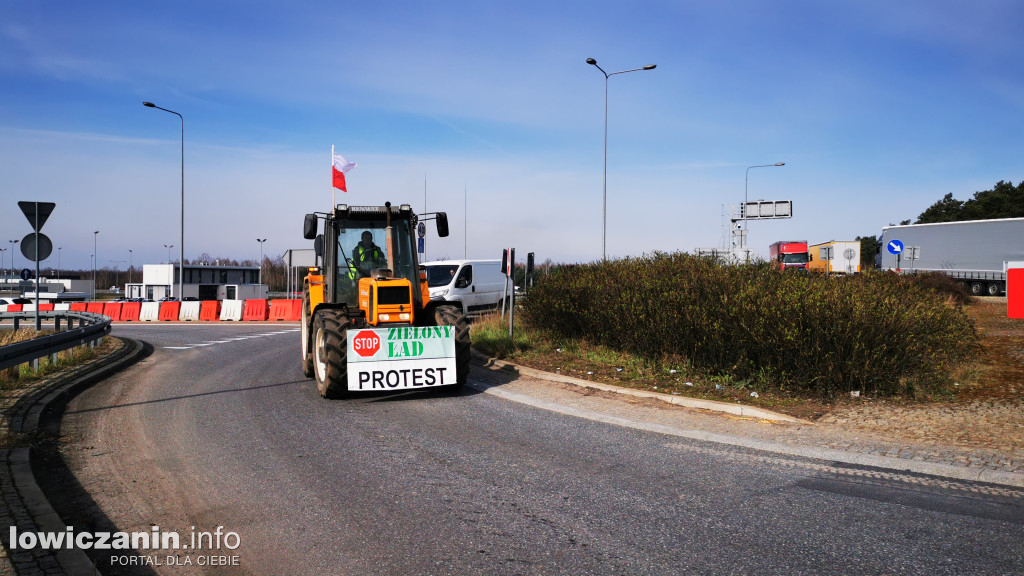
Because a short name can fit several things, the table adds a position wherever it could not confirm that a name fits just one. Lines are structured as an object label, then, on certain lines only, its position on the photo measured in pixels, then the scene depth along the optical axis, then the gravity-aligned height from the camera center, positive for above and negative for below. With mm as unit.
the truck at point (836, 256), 25862 +1150
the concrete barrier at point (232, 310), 30812 -1600
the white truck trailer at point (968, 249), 34031 +1500
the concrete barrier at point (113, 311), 32781 -1772
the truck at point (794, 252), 42219 +1612
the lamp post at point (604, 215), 22609 +2035
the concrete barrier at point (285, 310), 30500 -1582
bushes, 8406 -662
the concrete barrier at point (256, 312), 30625 -1677
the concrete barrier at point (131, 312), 32688 -1818
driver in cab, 10273 +295
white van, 22203 -274
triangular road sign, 11602 +1089
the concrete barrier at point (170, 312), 31781 -1760
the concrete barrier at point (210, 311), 31306 -1685
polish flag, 13148 +2057
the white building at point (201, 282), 60531 -856
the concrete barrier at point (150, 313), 32219 -1832
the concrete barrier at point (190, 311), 31562 -1695
